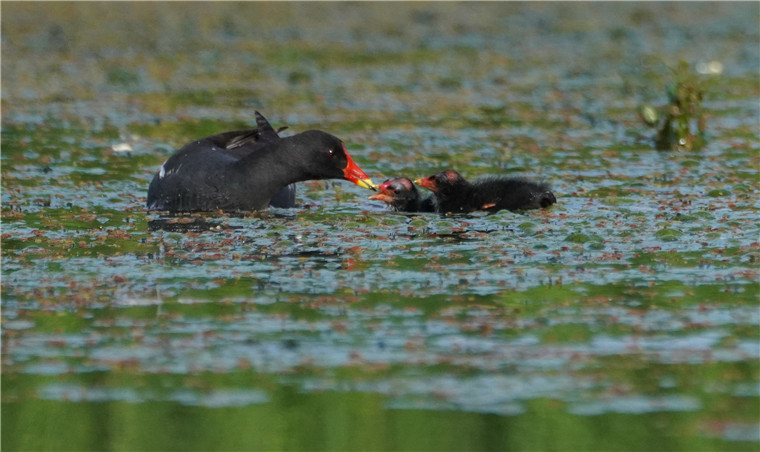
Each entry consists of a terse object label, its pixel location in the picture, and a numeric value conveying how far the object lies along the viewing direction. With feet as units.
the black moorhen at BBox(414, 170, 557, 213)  59.88
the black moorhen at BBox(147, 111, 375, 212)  60.13
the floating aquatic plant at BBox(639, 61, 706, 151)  80.38
